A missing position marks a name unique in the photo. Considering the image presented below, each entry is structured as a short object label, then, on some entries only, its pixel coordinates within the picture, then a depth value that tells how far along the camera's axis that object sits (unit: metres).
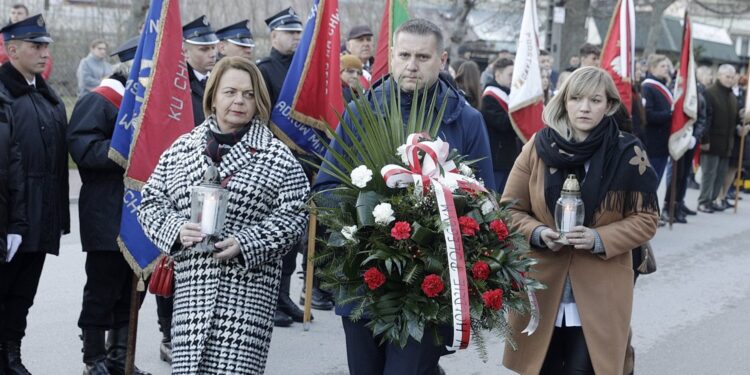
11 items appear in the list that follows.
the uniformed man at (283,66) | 7.70
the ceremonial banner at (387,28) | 8.14
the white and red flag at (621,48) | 10.76
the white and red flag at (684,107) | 13.34
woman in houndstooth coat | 4.23
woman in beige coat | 4.46
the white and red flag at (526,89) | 9.72
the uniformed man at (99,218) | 5.72
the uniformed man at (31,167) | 5.61
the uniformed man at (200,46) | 6.79
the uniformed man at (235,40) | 8.00
